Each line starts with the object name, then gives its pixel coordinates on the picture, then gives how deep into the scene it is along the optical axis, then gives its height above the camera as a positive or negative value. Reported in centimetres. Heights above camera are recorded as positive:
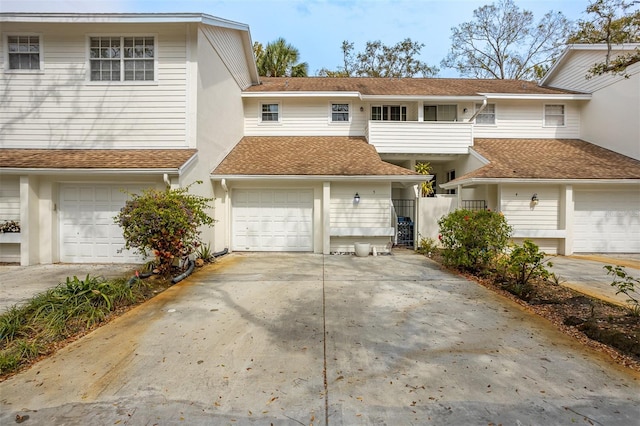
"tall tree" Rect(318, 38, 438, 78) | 2408 +1129
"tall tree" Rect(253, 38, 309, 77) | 1861 +896
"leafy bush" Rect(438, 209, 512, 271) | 698 -66
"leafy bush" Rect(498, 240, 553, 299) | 554 -111
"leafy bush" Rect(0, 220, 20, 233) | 801 -41
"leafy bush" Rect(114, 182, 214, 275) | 622 -26
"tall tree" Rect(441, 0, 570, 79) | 2175 +1202
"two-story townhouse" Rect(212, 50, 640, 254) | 1020 +218
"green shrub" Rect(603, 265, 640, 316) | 399 -137
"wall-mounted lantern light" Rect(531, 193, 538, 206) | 1035 +31
